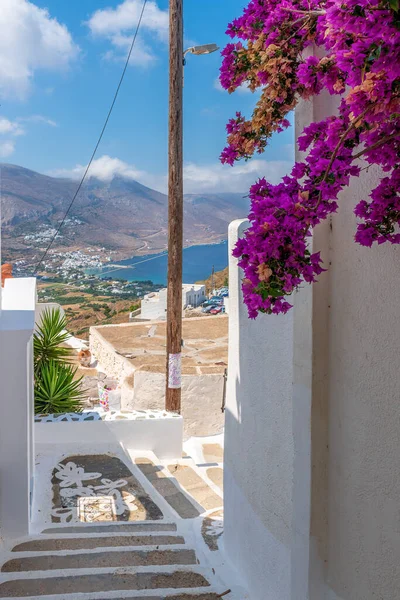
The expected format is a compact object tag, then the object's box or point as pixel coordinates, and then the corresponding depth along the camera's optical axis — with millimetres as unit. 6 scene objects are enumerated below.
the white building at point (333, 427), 2115
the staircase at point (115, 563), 3576
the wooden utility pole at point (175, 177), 7625
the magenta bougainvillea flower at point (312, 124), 1389
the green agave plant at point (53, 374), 8086
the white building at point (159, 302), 29453
